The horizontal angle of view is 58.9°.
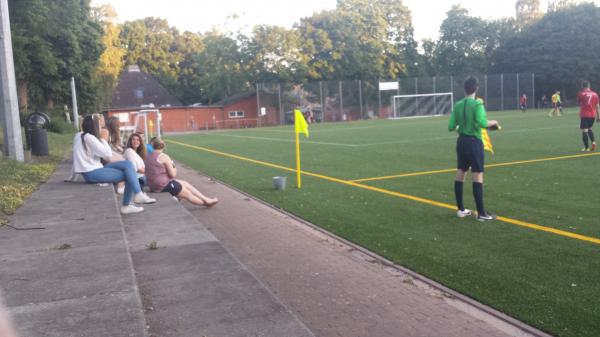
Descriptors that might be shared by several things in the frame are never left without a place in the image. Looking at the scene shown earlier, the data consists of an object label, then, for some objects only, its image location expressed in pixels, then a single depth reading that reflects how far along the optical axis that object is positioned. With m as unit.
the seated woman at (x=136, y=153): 9.09
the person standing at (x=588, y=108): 13.77
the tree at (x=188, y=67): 79.81
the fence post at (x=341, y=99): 58.03
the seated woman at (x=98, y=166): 7.68
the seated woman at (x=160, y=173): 8.57
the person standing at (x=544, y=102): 55.95
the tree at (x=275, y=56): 60.78
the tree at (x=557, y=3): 77.04
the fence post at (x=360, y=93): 59.12
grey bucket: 10.91
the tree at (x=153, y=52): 77.94
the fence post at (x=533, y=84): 61.16
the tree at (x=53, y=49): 23.64
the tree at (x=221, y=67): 63.19
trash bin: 16.55
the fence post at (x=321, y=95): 57.62
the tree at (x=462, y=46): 69.56
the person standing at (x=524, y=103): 49.78
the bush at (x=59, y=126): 32.50
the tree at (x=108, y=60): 46.35
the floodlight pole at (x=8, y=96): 13.59
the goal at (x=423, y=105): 56.97
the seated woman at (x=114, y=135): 11.57
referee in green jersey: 7.09
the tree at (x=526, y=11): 76.50
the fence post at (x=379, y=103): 59.22
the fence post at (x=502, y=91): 60.69
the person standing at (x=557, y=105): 37.12
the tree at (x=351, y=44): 64.06
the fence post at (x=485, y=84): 60.17
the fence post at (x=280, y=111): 56.38
